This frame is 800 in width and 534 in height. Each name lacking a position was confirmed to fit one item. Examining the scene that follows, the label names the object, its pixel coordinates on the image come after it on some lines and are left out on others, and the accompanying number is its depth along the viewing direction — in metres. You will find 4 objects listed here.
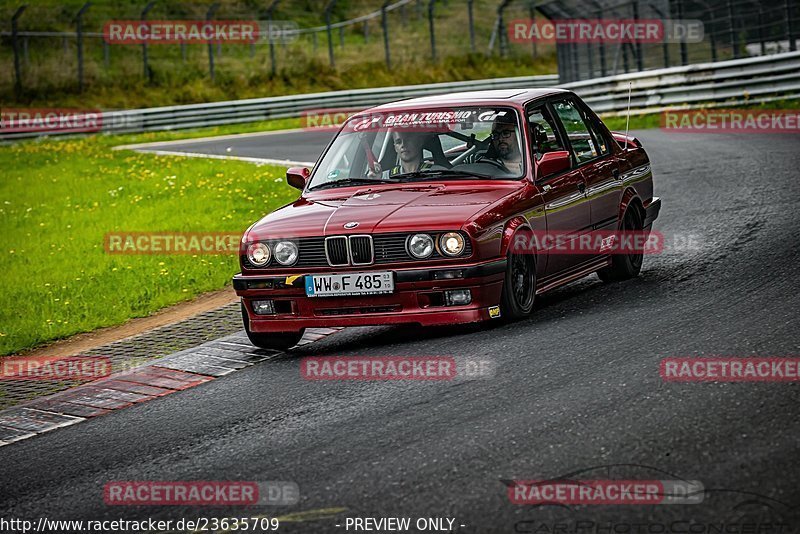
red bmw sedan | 15.80
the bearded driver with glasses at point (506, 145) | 17.69
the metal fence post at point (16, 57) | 67.69
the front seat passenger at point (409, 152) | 18.12
